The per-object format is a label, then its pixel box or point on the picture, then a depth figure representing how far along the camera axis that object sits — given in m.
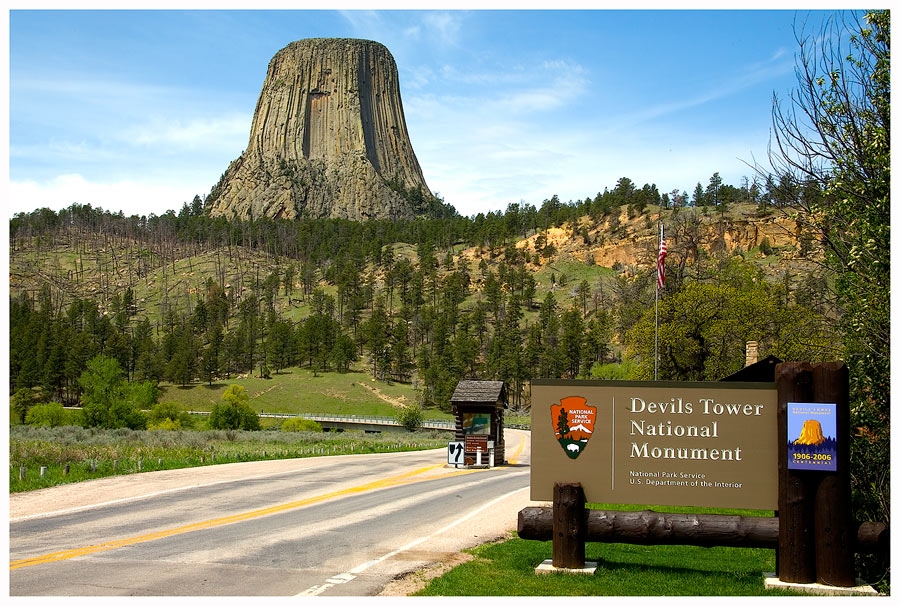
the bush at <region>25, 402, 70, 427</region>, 62.12
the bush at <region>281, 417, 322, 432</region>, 65.81
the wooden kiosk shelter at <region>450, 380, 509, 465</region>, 31.70
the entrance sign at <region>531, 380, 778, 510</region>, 9.66
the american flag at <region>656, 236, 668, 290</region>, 25.53
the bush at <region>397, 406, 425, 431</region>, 73.14
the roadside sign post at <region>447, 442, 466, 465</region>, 31.44
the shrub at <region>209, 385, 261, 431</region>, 63.22
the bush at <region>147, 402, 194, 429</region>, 61.82
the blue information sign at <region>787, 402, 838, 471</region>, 9.06
